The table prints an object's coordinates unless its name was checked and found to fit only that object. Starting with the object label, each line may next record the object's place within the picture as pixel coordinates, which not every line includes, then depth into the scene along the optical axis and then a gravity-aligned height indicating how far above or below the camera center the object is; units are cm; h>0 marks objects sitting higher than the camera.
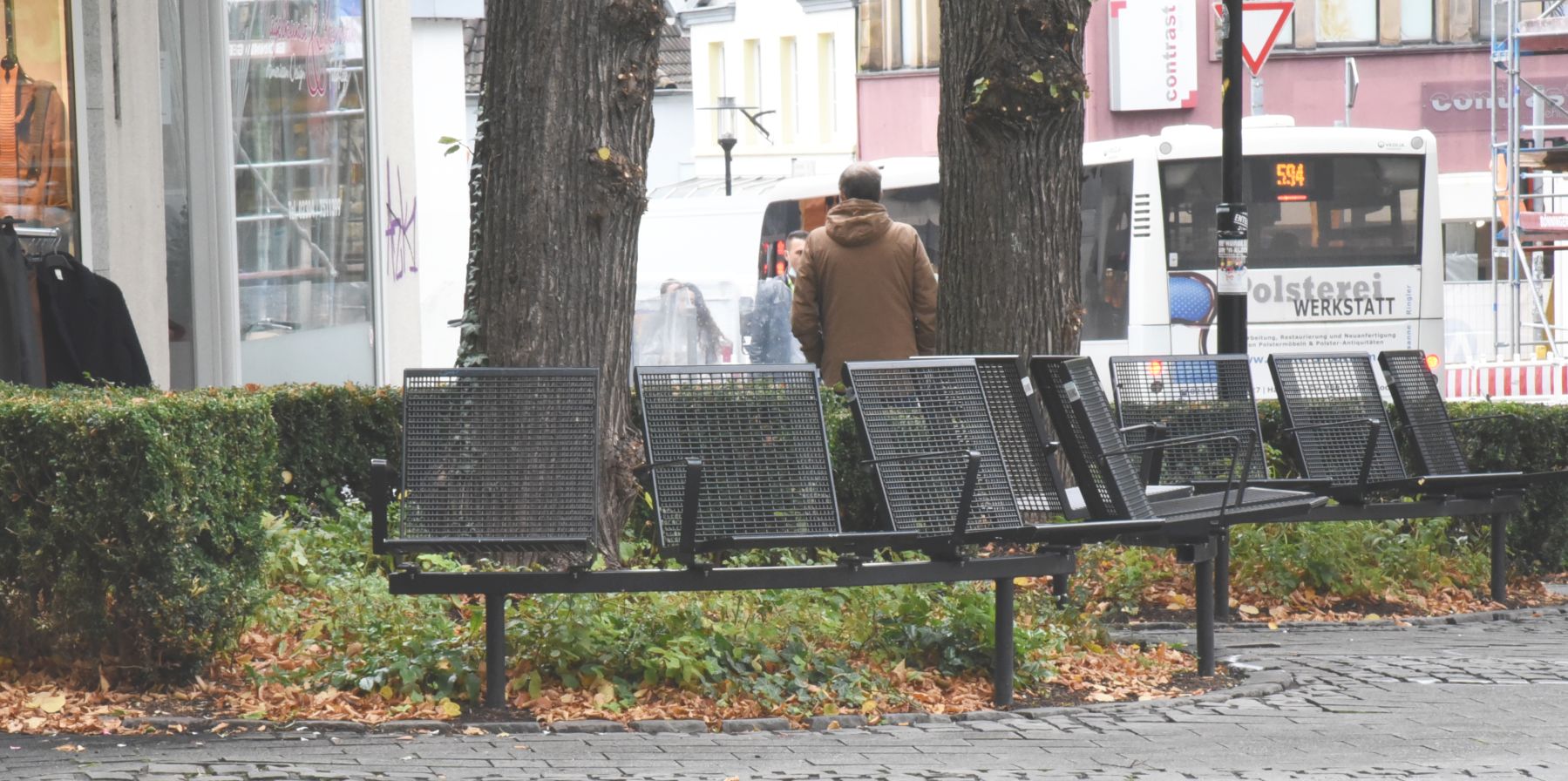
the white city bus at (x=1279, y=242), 4237 -64
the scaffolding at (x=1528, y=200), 4662 -23
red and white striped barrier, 4416 -231
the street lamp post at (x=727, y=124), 7406 +189
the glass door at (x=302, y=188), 2792 +9
